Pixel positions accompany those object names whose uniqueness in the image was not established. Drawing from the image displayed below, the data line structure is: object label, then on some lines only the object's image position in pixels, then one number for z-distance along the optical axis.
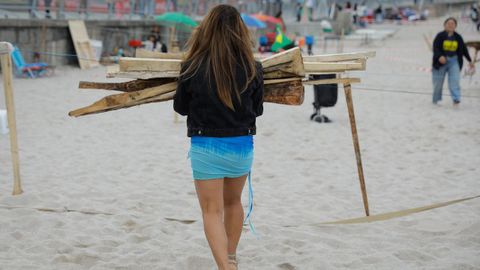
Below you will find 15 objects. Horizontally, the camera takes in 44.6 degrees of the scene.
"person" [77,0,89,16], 17.65
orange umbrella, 27.11
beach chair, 13.31
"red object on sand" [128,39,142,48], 18.48
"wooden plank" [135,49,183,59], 3.43
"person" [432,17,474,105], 10.77
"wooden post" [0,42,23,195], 4.76
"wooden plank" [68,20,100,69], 16.33
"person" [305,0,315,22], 38.09
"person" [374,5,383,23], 45.56
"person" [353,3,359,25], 40.79
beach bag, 8.94
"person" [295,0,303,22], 38.31
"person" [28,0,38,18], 15.30
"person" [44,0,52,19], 16.03
